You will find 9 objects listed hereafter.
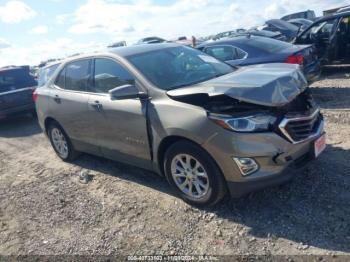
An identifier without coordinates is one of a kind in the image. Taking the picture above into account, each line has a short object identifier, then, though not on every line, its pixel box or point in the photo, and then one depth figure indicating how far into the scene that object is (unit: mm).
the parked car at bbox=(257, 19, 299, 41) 18569
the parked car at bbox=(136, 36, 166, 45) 25234
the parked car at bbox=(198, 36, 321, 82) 7644
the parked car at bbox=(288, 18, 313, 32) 21911
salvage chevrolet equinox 3500
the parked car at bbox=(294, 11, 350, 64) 9398
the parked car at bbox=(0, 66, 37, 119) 9570
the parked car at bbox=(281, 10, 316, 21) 31991
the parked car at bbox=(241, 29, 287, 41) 11780
